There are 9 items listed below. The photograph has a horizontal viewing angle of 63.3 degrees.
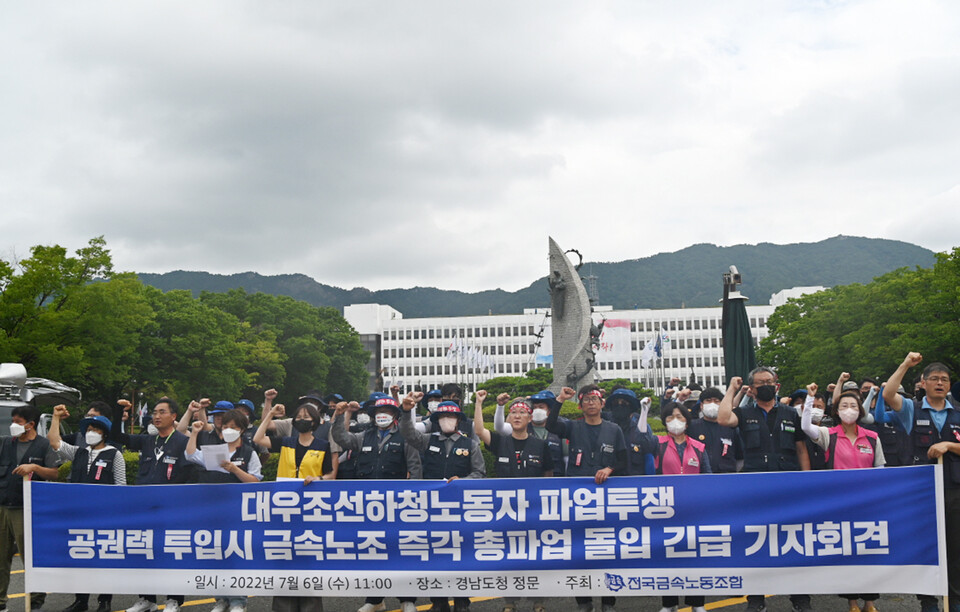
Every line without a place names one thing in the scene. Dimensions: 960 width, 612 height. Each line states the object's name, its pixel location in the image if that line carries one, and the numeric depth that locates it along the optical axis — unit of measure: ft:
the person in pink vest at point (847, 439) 21.71
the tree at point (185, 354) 127.13
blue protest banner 18.90
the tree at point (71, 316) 91.40
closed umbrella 39.88
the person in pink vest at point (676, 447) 22.53
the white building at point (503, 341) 343.05
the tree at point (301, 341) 190.49
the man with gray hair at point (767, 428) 21.99
